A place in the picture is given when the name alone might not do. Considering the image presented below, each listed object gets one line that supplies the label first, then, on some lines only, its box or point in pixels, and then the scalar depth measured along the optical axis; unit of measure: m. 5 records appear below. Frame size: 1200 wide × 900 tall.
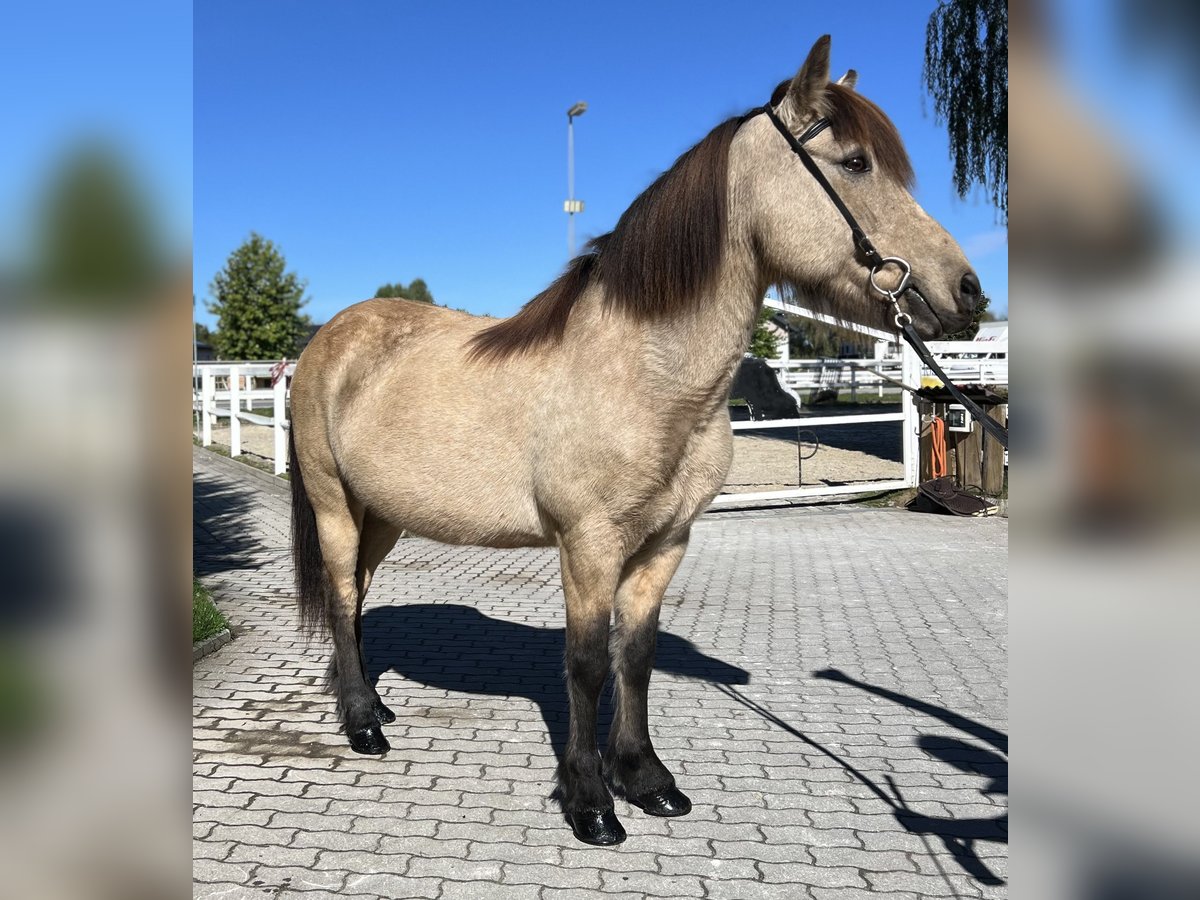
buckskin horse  2.40
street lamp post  23.54
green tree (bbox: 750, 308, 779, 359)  34.53
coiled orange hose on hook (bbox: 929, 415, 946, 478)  10.45
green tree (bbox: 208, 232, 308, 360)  39.94
